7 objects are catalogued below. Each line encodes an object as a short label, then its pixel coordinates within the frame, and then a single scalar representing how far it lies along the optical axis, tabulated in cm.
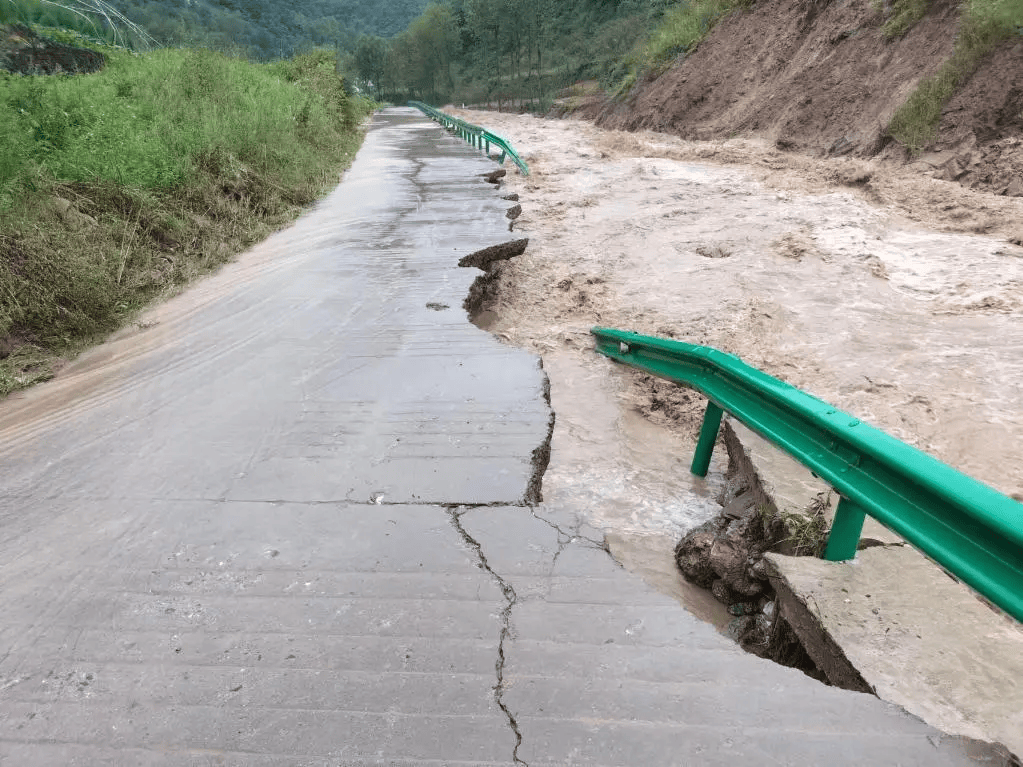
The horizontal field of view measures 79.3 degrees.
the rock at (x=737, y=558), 275
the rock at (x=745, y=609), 267
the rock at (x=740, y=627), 256
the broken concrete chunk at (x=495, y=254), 720
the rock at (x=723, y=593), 277
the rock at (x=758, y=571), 269
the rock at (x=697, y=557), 288
